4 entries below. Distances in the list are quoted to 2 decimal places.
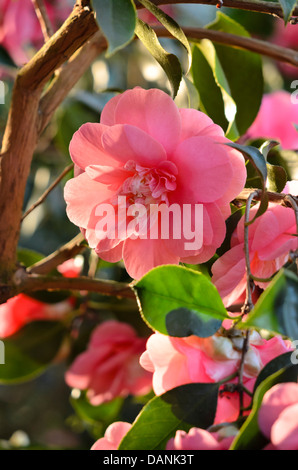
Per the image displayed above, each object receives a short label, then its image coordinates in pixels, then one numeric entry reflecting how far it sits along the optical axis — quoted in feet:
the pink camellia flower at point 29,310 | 3.06
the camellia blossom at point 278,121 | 3.47
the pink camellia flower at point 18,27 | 4.91
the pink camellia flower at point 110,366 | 3.25
